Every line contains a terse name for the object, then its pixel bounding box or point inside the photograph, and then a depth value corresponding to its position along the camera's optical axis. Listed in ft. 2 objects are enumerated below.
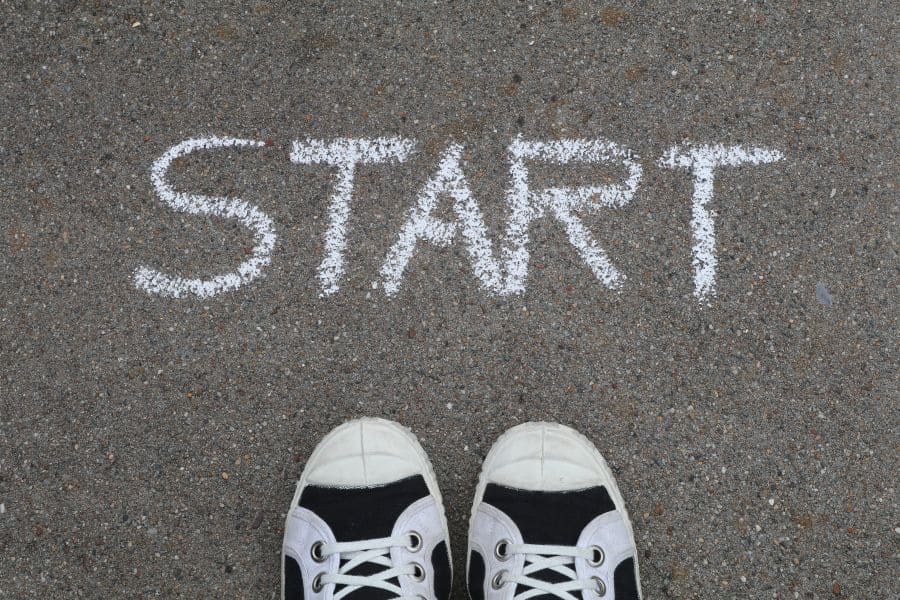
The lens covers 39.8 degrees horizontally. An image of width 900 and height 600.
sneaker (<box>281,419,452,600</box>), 2.37
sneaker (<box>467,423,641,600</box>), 2.37
